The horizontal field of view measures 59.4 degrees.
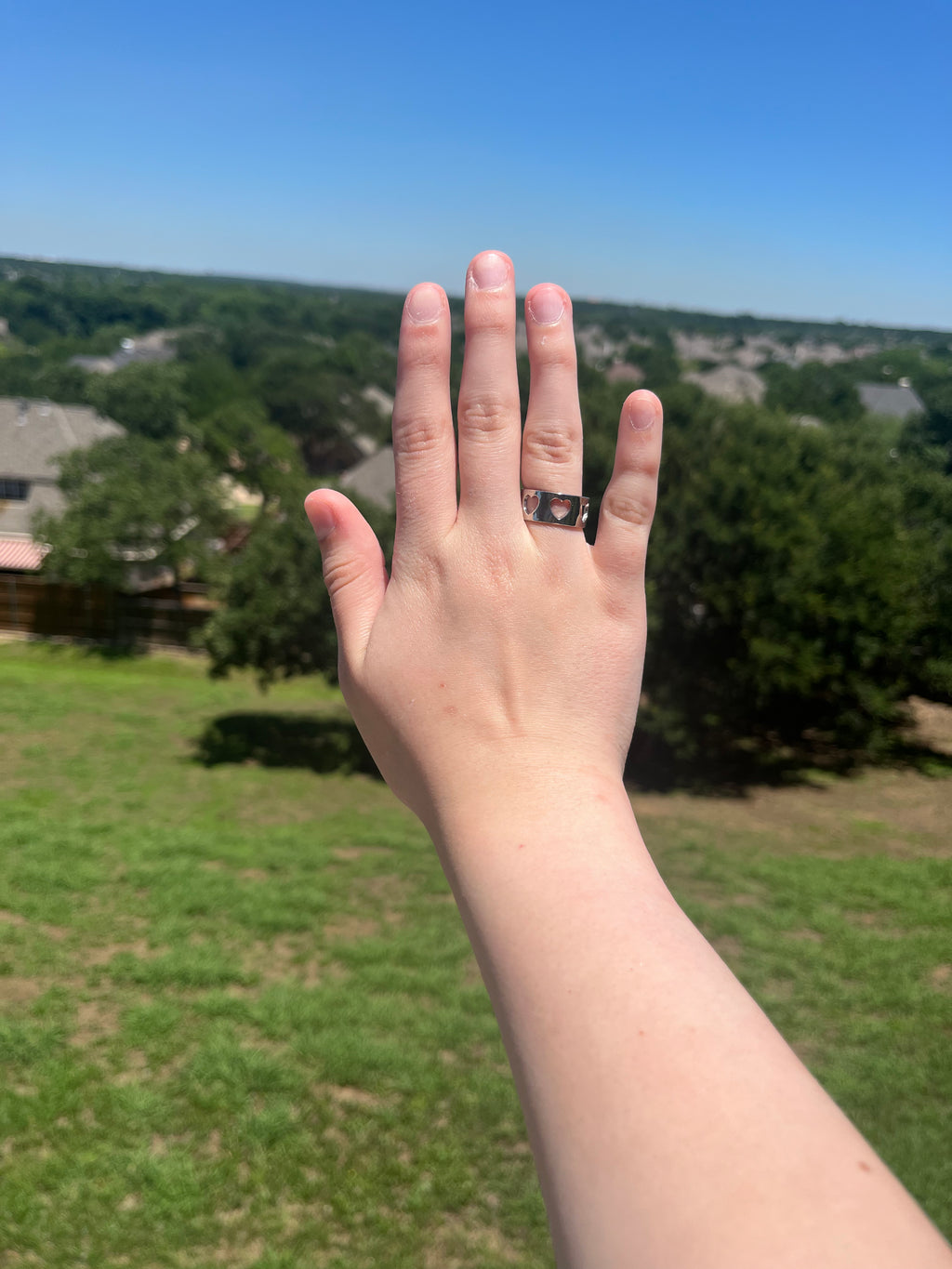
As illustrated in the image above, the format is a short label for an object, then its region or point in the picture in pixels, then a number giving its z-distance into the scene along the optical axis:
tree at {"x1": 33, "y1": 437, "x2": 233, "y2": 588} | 25.78
